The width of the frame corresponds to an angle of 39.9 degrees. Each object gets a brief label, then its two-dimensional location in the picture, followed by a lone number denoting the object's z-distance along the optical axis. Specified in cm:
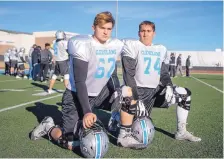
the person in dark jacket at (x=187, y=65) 2364
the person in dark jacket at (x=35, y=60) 1498
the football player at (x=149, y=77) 416
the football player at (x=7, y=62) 1825
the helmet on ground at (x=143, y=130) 379
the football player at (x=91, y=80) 354
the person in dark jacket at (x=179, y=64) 2459
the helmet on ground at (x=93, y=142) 333
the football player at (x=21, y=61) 1769
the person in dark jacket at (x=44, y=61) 1411
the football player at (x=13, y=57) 1772
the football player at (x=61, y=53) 888
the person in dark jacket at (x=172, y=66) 2217
